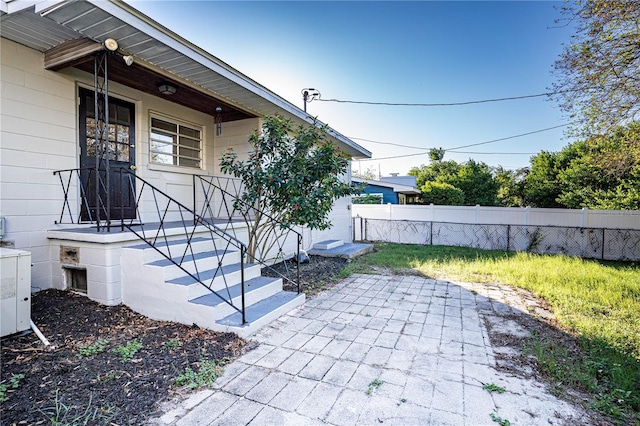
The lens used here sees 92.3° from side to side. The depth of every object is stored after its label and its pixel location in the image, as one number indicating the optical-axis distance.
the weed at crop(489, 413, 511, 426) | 1.83
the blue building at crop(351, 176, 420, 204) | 16.81
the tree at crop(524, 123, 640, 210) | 6.11
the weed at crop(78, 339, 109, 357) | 2.57
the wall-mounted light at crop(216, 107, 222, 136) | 6.21
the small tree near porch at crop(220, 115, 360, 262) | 4.57
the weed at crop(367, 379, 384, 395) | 2.19
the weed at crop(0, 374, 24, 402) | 1.96
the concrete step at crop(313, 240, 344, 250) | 7.97
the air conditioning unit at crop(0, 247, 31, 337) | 2.62
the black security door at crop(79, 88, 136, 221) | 4.31
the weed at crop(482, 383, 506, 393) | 2.20
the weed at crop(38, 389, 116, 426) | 1.76
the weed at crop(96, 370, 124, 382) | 2.21
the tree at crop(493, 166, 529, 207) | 17.19
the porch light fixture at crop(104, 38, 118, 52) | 3.33
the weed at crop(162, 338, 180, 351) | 2.73
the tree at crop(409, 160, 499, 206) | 17.91
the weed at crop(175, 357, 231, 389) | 2.21
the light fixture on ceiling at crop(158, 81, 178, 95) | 4.65
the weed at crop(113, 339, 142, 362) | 2.53
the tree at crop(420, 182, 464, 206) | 15.01
